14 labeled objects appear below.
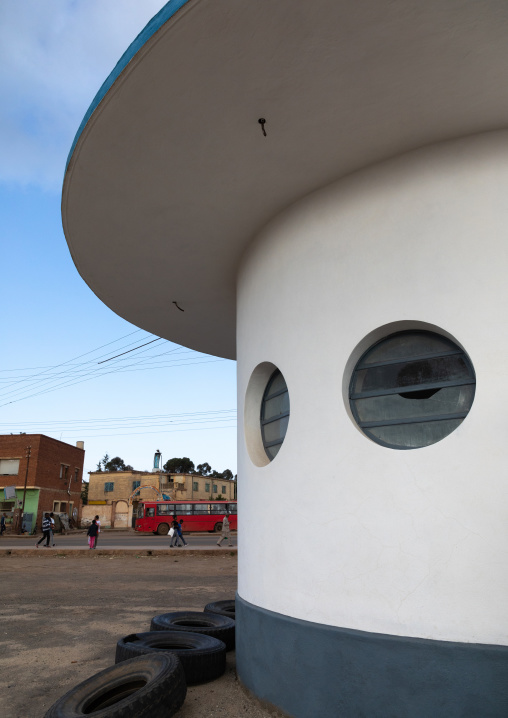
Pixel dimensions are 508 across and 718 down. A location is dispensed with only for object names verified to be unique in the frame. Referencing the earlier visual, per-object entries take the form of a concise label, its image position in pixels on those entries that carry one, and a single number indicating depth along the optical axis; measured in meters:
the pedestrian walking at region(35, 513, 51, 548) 26.68
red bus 40.62
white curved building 3.90
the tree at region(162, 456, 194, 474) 123.31
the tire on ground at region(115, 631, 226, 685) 5.66
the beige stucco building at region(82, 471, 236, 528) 59.94
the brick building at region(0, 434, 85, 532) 43.38
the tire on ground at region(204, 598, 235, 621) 7.97
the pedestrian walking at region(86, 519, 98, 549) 24.45
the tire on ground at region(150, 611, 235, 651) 6.82
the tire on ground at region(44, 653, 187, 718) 4.20
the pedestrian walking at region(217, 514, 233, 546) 26.48
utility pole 42.06
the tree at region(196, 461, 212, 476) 137.57
